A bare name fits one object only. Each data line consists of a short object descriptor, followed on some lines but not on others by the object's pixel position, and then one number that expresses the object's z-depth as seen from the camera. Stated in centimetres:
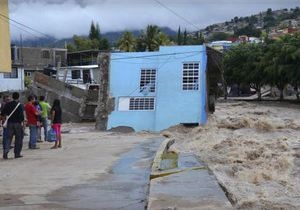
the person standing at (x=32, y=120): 1766
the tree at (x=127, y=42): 8744
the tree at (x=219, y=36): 15938
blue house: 2627
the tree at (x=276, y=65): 5528
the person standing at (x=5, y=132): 1481
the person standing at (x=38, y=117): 1847
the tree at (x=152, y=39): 8156
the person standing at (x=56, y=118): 1797
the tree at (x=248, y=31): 14961
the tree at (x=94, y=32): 10594
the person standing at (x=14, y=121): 1481
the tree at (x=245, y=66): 6675
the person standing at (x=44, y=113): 1984
